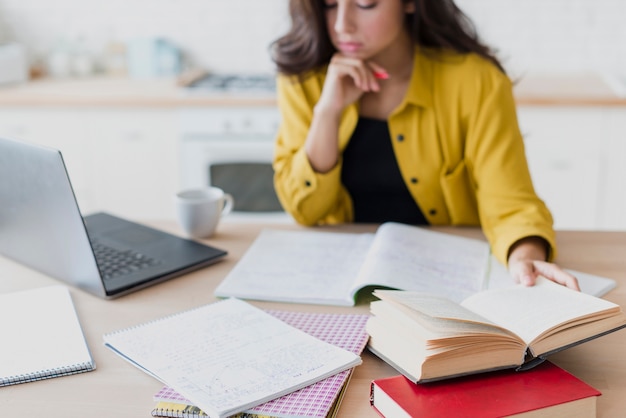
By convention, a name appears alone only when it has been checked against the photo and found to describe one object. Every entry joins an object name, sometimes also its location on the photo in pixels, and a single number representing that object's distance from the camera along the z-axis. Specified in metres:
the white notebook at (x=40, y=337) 1.05
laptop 1.22
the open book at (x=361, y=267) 1.29
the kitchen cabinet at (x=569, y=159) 2.84
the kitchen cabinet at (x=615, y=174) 2.81
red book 0.90
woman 1.72
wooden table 0.97
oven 2.93
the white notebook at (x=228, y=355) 0.96
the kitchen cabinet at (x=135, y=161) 3.01
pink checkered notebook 0.93
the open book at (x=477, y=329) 0.95
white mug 1.55
